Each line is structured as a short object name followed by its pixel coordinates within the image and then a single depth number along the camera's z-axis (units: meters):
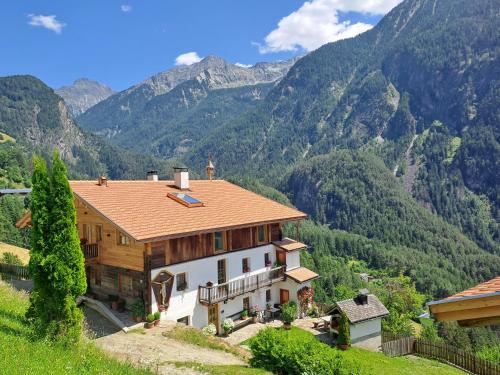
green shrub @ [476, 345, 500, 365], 33.30
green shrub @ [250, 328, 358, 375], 16.64
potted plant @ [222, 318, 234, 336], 27.97
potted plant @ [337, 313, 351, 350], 29.37
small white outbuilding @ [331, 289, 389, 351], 30.57
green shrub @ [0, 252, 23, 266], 36.97
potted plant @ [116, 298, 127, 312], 25.88
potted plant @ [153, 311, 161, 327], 24.03
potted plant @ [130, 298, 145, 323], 24.05
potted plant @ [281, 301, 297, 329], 30.86
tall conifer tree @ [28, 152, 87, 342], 15.27
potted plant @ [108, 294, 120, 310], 25.92
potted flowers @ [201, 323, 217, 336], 26.54
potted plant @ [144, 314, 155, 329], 23.67
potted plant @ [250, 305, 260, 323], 31.17
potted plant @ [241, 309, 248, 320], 30.80
